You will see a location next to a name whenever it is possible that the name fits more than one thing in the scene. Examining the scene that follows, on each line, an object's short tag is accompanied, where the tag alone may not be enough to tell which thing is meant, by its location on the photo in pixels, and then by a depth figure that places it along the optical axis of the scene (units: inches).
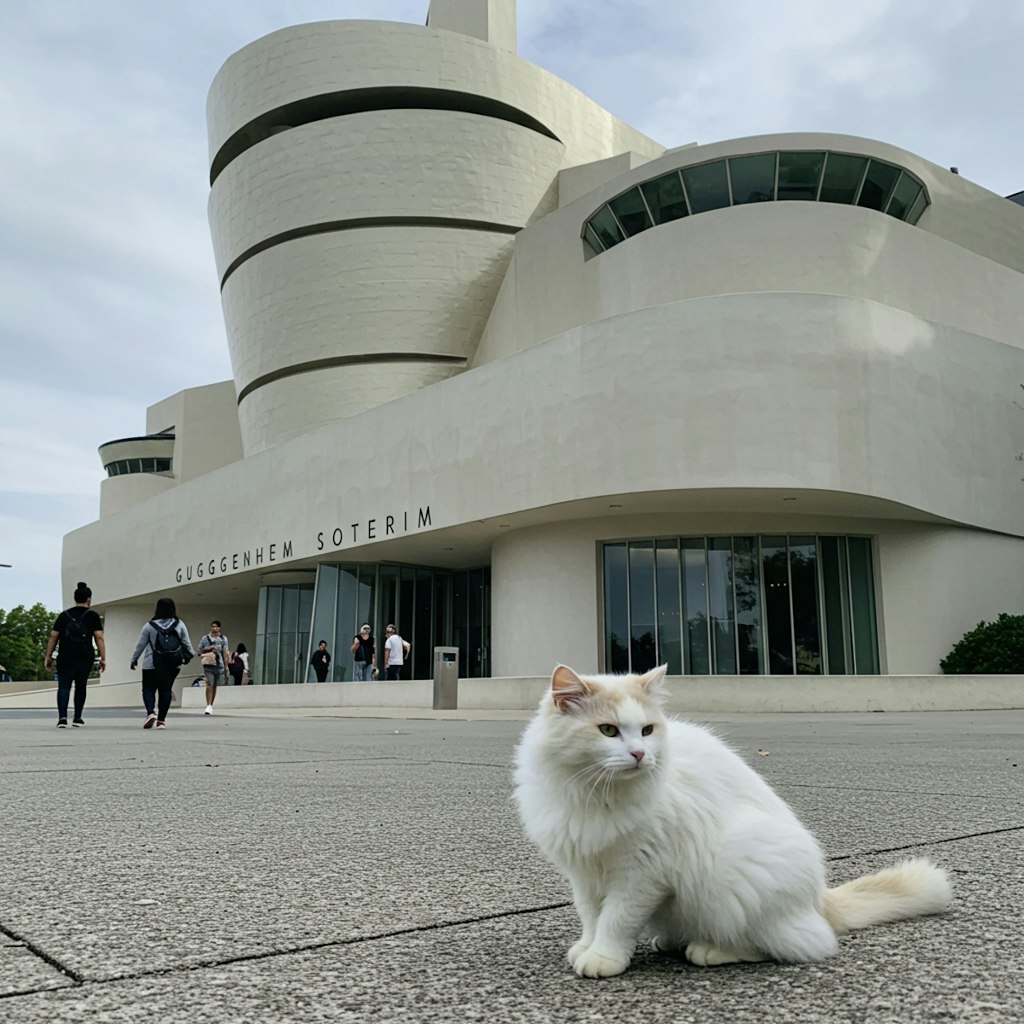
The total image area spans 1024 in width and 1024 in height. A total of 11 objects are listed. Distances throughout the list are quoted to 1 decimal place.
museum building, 936.3
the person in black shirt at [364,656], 1148.5
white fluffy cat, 79.9
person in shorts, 872.3
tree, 3390.7
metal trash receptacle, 917.8
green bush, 902.4
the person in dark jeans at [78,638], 517.7
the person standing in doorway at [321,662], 1273.4
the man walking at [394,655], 1128.7
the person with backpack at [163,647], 550.0
